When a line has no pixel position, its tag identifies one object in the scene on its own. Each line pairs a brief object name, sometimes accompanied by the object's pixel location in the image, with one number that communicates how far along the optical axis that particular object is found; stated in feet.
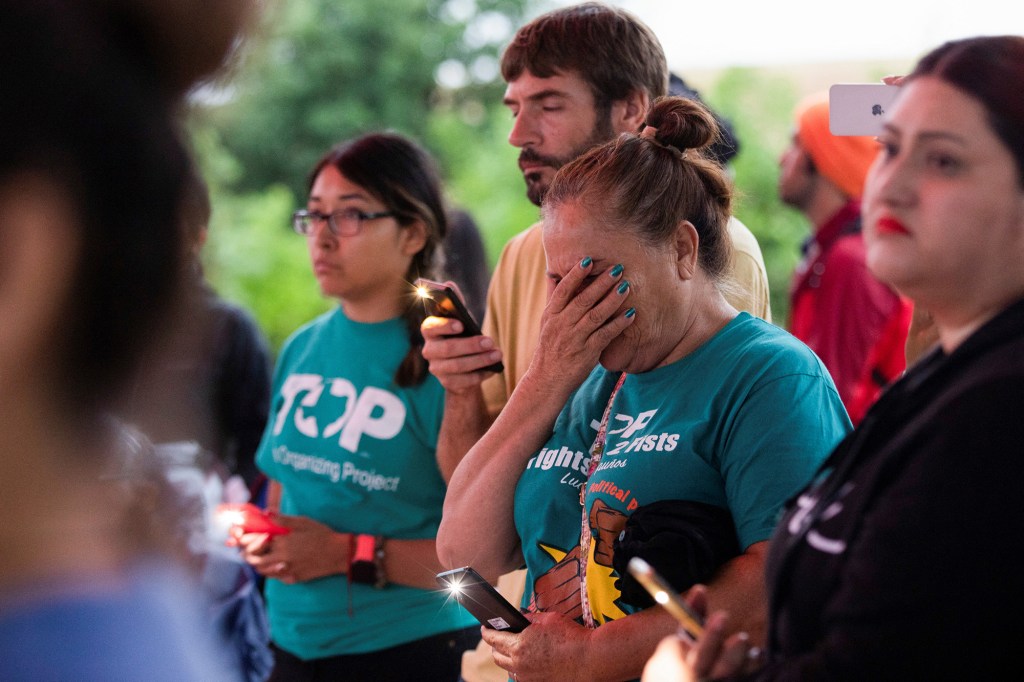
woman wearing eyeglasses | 8.43
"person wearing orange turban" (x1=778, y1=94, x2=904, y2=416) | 11.93
